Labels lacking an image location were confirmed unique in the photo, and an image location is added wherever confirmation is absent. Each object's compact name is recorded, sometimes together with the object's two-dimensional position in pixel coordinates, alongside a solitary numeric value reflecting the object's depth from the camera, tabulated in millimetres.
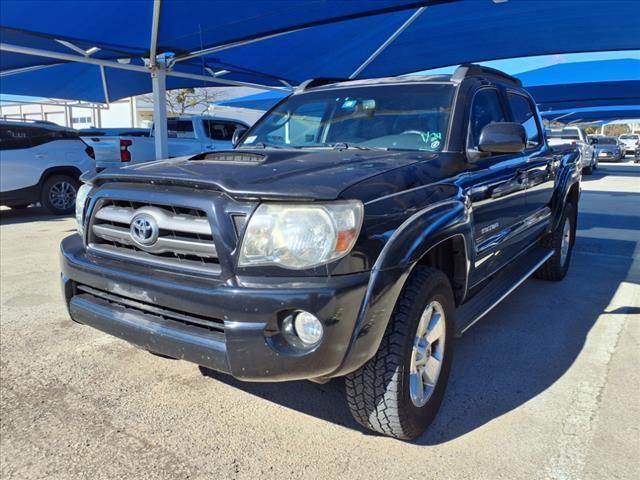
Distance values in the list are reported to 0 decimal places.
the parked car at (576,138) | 19266
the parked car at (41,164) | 9391
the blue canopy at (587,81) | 18016
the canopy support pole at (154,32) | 7368
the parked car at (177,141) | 10062
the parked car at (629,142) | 39406
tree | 26281
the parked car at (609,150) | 29805
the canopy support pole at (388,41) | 9714
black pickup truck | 2125
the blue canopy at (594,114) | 30847
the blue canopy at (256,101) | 19641
